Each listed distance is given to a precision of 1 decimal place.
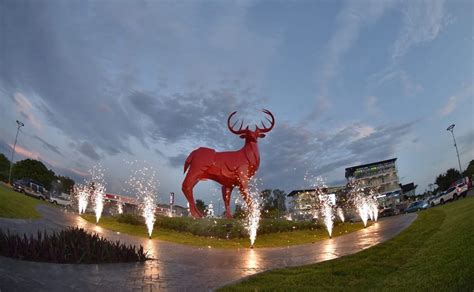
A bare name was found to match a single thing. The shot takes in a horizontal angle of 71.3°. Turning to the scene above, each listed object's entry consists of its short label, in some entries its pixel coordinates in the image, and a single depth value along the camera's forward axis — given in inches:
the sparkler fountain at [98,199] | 743.5
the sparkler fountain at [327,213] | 617.4
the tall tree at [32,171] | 2101.4
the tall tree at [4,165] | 2153.1
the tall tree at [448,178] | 2625.5
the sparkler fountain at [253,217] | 546.0
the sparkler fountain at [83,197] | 966.5
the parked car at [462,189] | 1104.8
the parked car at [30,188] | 1235.2
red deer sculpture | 729.0
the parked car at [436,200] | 1221.7
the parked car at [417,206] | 1332.7
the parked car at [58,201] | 1393.9
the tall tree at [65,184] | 2580.0
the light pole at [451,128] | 1886.1
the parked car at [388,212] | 1448.0
